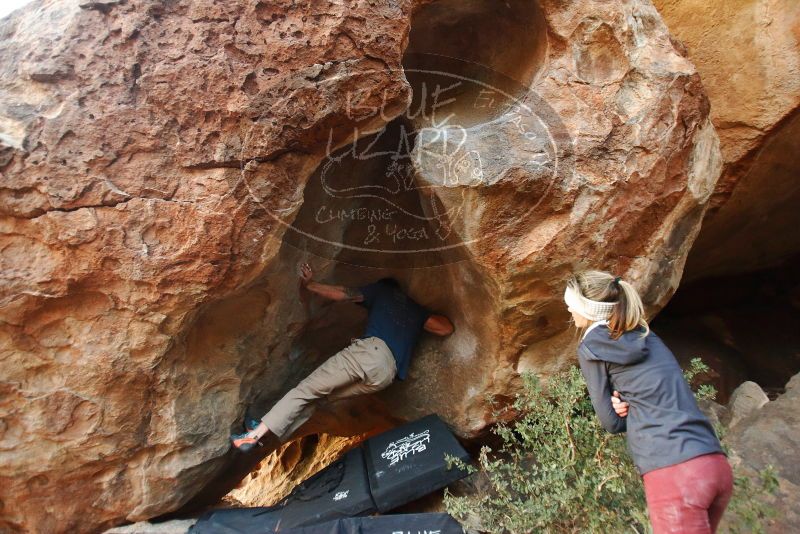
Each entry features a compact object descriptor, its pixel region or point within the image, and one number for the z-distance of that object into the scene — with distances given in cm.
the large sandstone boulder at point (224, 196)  192
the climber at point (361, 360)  266
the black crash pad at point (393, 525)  228
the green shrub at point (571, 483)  192
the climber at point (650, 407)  155
